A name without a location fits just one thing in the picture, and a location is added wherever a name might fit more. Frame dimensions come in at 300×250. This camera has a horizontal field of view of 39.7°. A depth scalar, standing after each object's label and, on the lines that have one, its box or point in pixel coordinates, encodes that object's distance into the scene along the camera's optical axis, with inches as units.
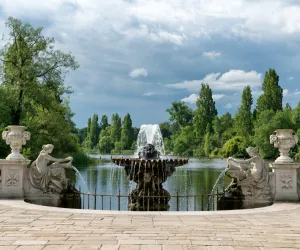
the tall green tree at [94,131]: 4724.4
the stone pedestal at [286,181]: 446.6
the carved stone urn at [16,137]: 462.9
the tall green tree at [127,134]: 3855.8
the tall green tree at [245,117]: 2620.6
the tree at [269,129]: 2186.3
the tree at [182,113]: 3518.7
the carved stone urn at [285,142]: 455.2
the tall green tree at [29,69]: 1127.6
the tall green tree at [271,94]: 2522.1
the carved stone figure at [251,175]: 457.1
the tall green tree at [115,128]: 4146.2
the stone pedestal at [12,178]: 453.1
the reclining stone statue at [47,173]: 472.4
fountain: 510.0
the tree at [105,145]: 4146.2
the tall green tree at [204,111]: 3147.1
